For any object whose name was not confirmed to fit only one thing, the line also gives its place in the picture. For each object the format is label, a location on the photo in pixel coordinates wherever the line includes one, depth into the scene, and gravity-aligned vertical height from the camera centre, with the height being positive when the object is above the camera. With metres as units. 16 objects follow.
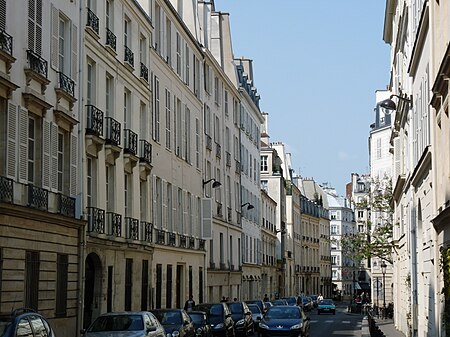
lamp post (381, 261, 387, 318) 58.08 -0.27
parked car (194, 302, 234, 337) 31.48 -1.16
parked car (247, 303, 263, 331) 40.96 -1.24
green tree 52.31 +3.04
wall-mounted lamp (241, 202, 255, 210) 61.88 +5.53
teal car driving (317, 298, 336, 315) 72.88 -1.80
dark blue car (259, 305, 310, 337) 29.56 -1.22
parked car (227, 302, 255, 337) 35.50 -1.32
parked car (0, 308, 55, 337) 12.63 -0.57
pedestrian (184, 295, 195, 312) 37.80 -0.78
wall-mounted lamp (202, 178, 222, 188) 47.85 +5.46
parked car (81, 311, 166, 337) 19.94 -0.92
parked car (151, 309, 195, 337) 24.08 -0.98
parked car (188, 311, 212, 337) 27.41 -1.17
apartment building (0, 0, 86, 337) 21.02 +3.21
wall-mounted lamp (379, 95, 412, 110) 34.56 +6.98
